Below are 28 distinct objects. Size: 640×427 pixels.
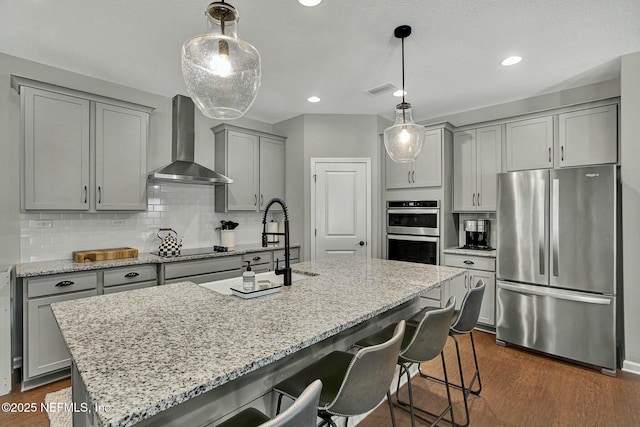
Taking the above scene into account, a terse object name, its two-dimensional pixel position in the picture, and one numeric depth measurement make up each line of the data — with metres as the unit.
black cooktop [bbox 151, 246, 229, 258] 3.49
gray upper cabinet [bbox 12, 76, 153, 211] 2.75
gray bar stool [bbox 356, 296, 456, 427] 1.62
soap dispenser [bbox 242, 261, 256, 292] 1.76
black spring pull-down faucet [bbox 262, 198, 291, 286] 1.96
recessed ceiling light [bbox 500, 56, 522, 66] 2.89
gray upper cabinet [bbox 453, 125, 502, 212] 3.94
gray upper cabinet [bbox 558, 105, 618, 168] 3.19
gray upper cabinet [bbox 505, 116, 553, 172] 3.55
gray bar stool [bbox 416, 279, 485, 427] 2.04
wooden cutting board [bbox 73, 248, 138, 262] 2.98
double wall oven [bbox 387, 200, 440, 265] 4.10
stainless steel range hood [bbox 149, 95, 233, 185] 3.59
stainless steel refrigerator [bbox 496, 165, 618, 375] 2.82
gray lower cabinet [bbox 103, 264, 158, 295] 2.88
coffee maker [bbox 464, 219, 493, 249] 4.00
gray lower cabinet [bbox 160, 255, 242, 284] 3.23
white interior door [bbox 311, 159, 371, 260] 4.48
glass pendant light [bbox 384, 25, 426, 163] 2.49
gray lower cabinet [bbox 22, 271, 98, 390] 2.51
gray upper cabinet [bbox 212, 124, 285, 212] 4.18
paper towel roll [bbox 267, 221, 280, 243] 4.50
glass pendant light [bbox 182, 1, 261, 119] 1.35
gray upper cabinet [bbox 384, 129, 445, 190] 4.11
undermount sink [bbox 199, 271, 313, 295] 1.94
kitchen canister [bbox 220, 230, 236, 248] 4.12
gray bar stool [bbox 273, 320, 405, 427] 1.18
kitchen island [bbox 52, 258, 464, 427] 0.87
